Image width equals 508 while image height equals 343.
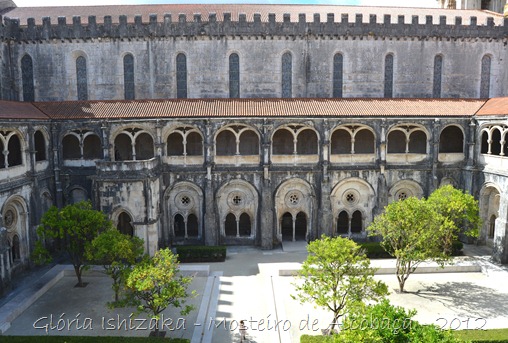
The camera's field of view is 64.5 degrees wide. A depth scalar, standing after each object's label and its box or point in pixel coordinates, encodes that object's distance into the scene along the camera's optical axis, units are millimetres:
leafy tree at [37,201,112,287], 24203
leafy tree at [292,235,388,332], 18422
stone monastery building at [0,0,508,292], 30875
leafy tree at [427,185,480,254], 27031
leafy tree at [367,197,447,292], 23703
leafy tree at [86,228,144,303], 22031
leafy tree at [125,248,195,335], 18516
